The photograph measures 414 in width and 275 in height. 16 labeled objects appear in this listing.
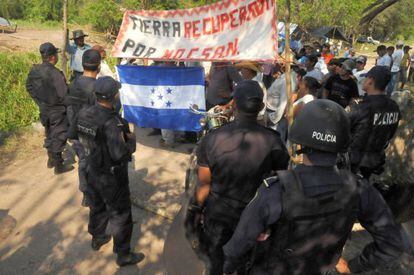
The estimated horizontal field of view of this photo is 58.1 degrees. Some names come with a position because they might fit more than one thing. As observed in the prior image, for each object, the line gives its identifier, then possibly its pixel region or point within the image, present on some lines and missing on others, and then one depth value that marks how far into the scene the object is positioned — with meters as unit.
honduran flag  5.74
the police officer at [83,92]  4.53
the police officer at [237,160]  2.57
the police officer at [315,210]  1.73
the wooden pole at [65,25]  7.37
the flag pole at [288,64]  3.15
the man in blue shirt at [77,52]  7.30
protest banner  4.10
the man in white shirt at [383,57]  11.55
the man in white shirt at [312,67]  6.84
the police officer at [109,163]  3.42
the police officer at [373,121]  3.86
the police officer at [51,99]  5.55
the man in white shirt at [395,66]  11.69
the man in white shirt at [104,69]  6.48
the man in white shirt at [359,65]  8.93
